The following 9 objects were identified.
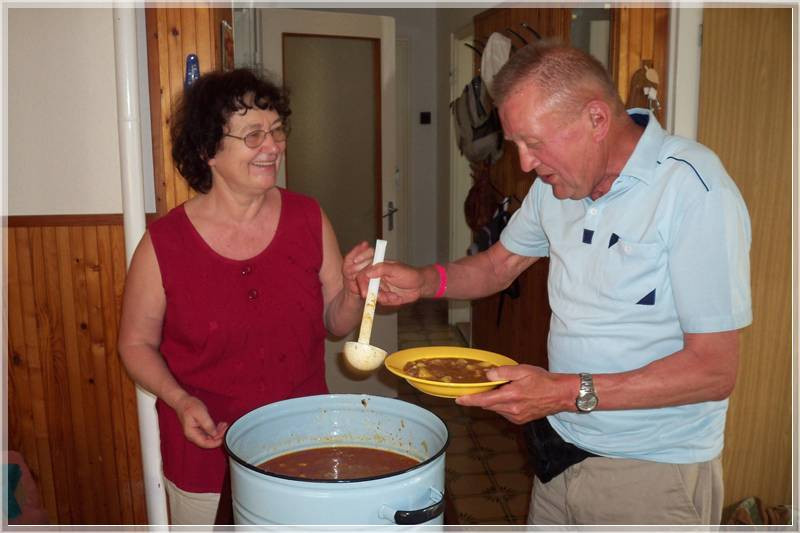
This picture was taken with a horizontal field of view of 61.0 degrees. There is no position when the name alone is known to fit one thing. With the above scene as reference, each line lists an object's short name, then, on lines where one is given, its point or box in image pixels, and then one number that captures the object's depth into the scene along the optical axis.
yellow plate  1.17
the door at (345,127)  3.64
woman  1.47
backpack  3.99
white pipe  1.81
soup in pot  1.10
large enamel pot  0.83
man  1.15
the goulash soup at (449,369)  1.29
